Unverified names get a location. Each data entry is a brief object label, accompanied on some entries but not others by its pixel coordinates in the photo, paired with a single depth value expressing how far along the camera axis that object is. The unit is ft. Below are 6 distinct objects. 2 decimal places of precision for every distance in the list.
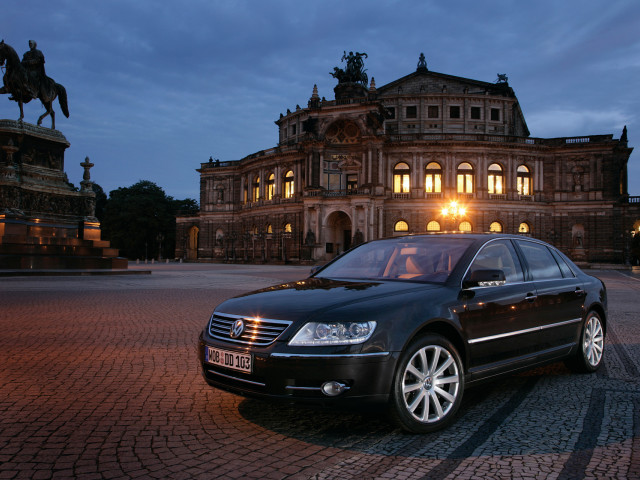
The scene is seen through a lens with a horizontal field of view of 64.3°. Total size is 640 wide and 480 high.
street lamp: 157.16
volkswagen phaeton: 12.37
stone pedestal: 70.03
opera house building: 177.17
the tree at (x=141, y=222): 261.44
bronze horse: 72.49
